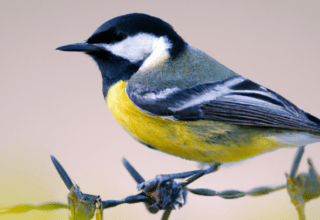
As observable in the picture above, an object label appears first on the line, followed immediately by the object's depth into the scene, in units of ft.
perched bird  5.50
